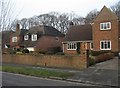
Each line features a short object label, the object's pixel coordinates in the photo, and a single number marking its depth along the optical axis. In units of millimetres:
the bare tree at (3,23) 5117
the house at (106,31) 18375
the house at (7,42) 35202
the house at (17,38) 29533
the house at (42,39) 26760
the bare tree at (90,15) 40437
